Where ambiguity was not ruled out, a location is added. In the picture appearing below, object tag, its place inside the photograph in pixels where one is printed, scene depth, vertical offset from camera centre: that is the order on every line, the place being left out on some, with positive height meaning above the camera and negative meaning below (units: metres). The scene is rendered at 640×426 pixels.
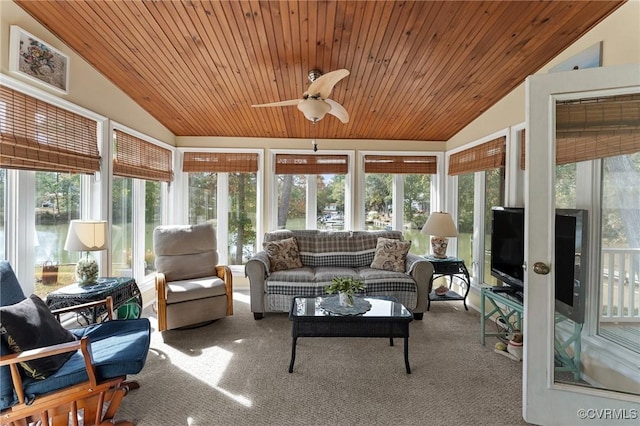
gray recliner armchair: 3.10 -0.76
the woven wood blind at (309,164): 4.78 +0.73
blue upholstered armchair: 1.56 -0.86
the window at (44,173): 2.15 +0.29
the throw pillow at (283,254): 3.96 -0.56
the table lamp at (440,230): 3.95 -0.22
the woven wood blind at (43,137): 2.09 +0.56
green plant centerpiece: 2.68 -0.66
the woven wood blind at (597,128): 1.82 +0.52
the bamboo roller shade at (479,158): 3.46 +0.69
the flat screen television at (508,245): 2.87 -0.32
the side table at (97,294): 2.30 -0.65
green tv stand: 1.92 -0.90
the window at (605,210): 1.88 +0.03
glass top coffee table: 2.43 -0.89
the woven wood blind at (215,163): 4.73 +0.72
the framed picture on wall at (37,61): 2.10 +1.09
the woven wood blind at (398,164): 4.84 +0.76
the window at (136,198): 3.43 +0.16
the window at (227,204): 4.85 +0.11
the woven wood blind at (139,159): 3.34 +0.62
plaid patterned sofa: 3.56 -0.82
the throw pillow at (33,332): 1.57 -0.66
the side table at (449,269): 3.91 -0.71
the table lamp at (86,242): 2.45 -0.25
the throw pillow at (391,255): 3.94 -0.55
